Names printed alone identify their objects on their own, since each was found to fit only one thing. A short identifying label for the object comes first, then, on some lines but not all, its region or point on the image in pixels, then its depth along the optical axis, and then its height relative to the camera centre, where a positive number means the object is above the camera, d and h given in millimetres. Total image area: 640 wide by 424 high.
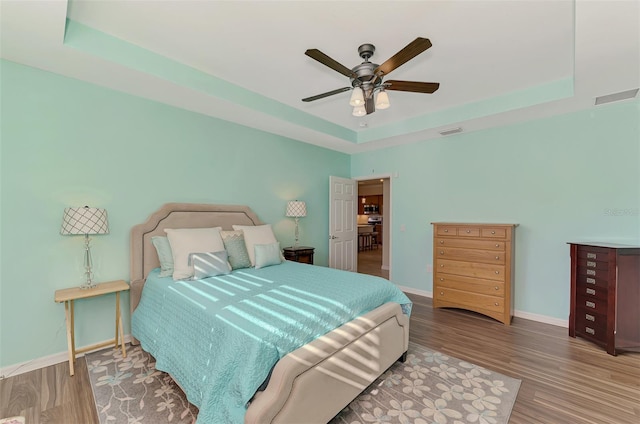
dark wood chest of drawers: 2717 -903
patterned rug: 1880 -1414
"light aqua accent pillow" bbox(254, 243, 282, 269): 3252 -572
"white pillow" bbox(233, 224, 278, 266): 3348 -368
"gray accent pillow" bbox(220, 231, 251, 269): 3162 -490
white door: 5113 -327
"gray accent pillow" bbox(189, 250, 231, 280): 2723 -573
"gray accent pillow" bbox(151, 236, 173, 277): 2820 -483
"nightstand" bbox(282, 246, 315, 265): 4227 -723
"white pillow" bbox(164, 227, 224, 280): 2719 -384
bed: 1501 -952
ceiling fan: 2087 +1016
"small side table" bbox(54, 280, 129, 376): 2340 -844
